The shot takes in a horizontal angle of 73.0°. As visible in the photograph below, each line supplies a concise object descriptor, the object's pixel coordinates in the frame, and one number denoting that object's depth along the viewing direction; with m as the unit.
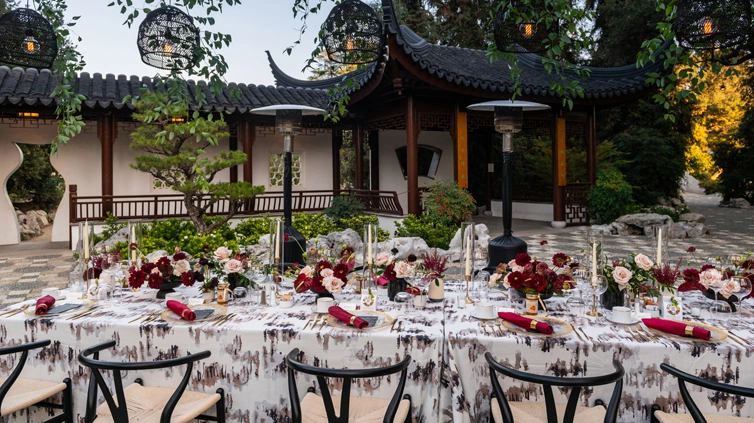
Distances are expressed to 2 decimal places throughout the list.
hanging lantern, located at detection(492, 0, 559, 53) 2.78
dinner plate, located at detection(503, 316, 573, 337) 1.98
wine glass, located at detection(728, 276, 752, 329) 2.14
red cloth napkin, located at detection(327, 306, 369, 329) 2.04
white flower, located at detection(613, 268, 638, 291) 2.19
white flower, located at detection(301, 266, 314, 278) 2.49
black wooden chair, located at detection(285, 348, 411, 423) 1.61
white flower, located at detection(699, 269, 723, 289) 2.19
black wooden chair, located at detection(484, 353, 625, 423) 1.54
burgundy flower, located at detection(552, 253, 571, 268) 2.58
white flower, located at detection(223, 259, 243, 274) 2.51
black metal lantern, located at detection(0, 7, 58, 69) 3.01
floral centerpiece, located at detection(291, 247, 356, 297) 2.35
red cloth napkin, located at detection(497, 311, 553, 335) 1.94
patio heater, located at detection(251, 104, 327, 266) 4.03
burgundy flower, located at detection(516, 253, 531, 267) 2.36
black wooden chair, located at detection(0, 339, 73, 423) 1.93
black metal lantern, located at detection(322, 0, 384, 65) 3.06
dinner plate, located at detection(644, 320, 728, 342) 1.89
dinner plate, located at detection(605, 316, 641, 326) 2.09
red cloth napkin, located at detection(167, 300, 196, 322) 2.13
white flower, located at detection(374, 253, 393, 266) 2.55
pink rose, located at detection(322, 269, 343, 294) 2.35
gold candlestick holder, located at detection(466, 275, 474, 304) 2.43
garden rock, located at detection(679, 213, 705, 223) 10.06
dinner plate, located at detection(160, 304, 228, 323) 2.19
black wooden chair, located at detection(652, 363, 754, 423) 1.57
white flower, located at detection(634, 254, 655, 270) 2.29
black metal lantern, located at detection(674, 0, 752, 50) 2.70
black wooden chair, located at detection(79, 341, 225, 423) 1.73
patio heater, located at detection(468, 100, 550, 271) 3.92
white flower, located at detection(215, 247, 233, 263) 2.59
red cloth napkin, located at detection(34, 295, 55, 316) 2.26
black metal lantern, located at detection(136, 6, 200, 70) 2.81
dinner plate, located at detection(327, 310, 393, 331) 2.08
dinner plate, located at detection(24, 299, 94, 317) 2.28
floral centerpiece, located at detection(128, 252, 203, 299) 2.54
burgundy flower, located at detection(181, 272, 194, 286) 2.55
